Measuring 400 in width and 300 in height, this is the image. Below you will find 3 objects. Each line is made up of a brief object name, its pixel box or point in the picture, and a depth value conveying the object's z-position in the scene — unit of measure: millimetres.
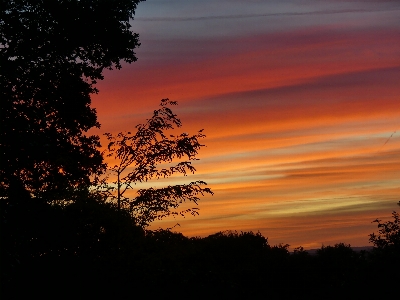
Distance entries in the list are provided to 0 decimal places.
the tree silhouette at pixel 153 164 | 25547
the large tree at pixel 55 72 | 22219
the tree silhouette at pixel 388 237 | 19891
